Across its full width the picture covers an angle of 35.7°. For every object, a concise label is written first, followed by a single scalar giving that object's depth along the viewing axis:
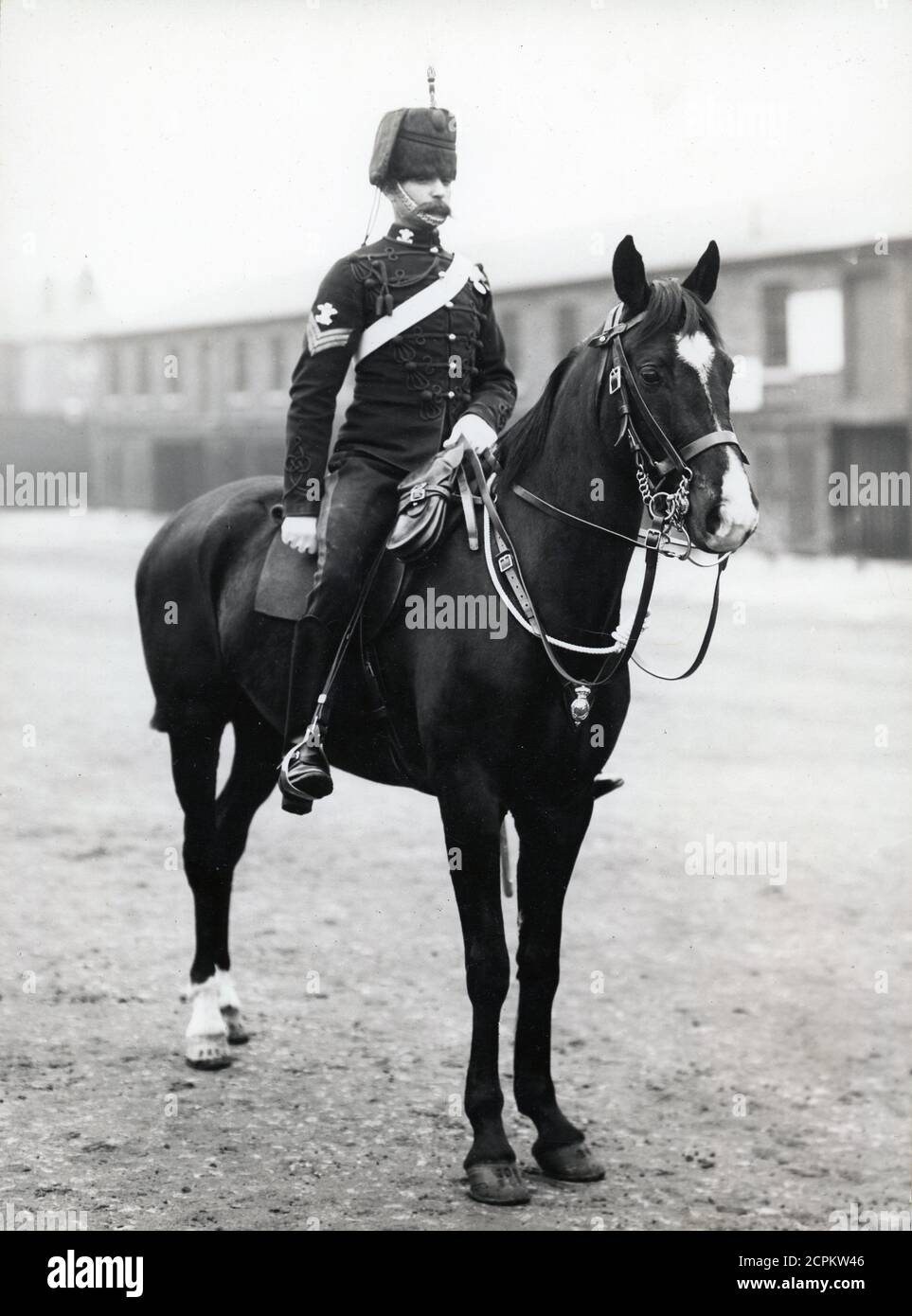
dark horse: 4.20
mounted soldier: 4.80
